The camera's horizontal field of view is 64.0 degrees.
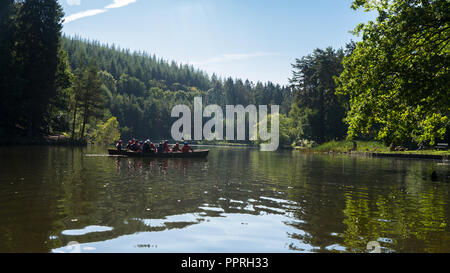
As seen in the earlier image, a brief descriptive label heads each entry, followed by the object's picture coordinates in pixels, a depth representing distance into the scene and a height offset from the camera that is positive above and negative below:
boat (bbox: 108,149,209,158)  36.69 -1.60
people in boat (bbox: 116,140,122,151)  38.99 -0.80
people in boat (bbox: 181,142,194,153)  37.81 -1.10
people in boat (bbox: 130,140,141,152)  39.59 -0.96
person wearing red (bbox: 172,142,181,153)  38.95 -1.15
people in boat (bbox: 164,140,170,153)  38.34 -1.02
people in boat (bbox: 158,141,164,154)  38.12 -1.02
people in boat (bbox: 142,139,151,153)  37.10 -1.00
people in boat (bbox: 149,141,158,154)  37.54 -1.04
